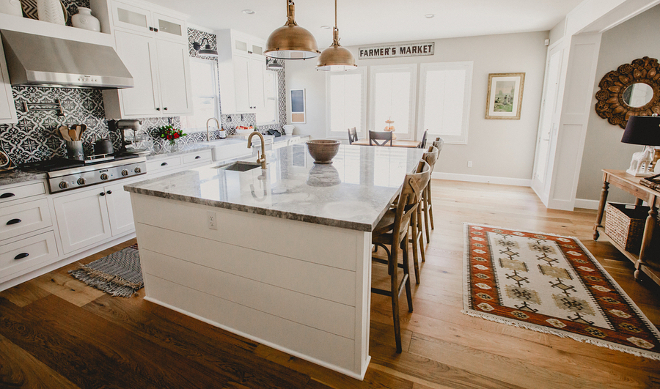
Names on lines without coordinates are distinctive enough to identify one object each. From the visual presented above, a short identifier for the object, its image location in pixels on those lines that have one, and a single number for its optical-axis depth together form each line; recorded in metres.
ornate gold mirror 4.13
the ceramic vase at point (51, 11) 3.00
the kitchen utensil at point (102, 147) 3.33
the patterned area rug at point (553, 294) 2.14
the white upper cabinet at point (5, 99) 2.75
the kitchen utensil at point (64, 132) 3.21
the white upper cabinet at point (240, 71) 5.31
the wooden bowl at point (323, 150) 2.79
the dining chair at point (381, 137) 5.18
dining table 5.46
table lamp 2.82
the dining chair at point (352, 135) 5.76
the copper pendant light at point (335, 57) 2.93
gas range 2.89
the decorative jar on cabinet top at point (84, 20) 3.28
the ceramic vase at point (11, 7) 2.69
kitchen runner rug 2.67
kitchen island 1.65
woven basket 2.88
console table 2.57
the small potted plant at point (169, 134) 4.23
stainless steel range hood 2.71
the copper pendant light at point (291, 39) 2.16
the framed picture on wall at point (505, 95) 5.75
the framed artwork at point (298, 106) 7.33
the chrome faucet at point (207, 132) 5.06
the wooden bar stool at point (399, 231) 1.80
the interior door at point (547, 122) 4.74
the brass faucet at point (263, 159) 2.66
